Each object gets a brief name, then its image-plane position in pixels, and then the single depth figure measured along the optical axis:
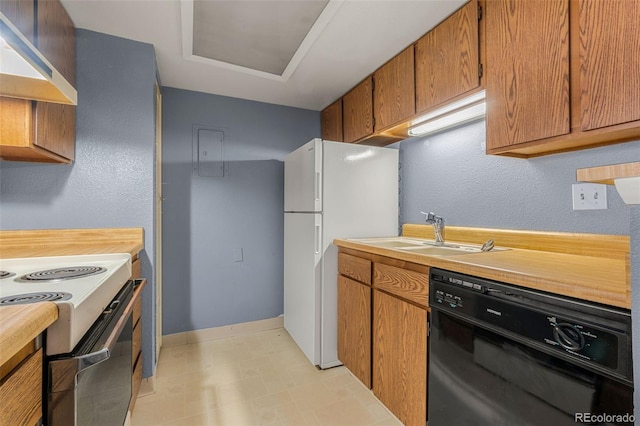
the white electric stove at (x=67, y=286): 0.69
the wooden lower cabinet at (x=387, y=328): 1.37
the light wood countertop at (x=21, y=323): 0.50
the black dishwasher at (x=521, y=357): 0.76
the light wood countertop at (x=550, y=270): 0.78
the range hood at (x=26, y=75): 0.71
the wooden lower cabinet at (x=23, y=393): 0.51
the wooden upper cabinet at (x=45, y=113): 1.28
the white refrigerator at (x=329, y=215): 2.06
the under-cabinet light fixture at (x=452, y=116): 1.57
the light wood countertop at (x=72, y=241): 1.50
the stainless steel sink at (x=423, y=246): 1.61
